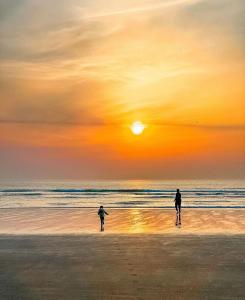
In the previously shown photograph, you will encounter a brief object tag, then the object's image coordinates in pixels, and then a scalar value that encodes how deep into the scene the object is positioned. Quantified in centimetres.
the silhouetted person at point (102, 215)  2525
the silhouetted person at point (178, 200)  2994
